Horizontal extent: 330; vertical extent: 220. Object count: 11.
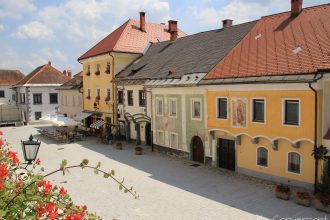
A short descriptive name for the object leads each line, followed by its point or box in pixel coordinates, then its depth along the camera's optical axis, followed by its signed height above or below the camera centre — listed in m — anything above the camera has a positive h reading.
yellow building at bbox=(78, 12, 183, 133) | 33.09 +3.83
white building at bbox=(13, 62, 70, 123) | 49.50 +0.39
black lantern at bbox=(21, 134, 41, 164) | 8.44 -1.38
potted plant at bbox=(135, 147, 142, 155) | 25.17 -4.34
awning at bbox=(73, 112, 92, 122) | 37.12 -2.45
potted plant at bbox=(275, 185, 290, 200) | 14.46 -4.38
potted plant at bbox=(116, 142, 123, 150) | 27.74 -4.36
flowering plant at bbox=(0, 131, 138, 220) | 3.63 -1.23
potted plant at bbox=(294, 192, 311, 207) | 13.65 -4.44
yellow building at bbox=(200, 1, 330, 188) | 15.06 -0.38
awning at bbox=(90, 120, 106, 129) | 32.66 -2.93
